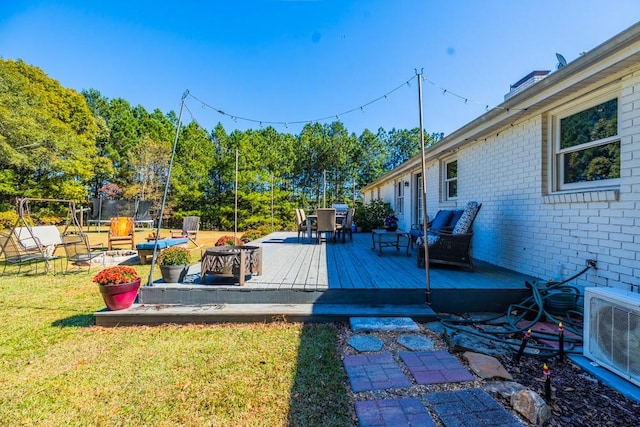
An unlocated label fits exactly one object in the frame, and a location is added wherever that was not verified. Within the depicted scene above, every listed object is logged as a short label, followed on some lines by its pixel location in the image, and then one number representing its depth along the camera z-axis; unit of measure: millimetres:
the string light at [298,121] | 4159
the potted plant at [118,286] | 3168
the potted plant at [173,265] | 3645
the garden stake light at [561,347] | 2225
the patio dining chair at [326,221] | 7158
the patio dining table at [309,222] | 7993
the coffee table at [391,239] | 5720
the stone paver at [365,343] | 2557
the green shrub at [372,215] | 12086
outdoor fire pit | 3492
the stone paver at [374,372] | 2012
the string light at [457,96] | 4052
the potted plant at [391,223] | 10734
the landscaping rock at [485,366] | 2078
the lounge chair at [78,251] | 5759
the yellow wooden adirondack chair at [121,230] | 8227
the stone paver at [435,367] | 2066
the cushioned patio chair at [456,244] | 4188
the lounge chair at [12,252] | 5535
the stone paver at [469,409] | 1619
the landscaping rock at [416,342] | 2565
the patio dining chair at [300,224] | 8070
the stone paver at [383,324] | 2893
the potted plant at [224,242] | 5894
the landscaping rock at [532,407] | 1623
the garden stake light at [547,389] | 1787
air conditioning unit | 1934
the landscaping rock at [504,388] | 1849
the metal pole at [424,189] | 3277
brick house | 2738
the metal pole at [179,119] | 3467
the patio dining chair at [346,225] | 8000
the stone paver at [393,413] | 1632
